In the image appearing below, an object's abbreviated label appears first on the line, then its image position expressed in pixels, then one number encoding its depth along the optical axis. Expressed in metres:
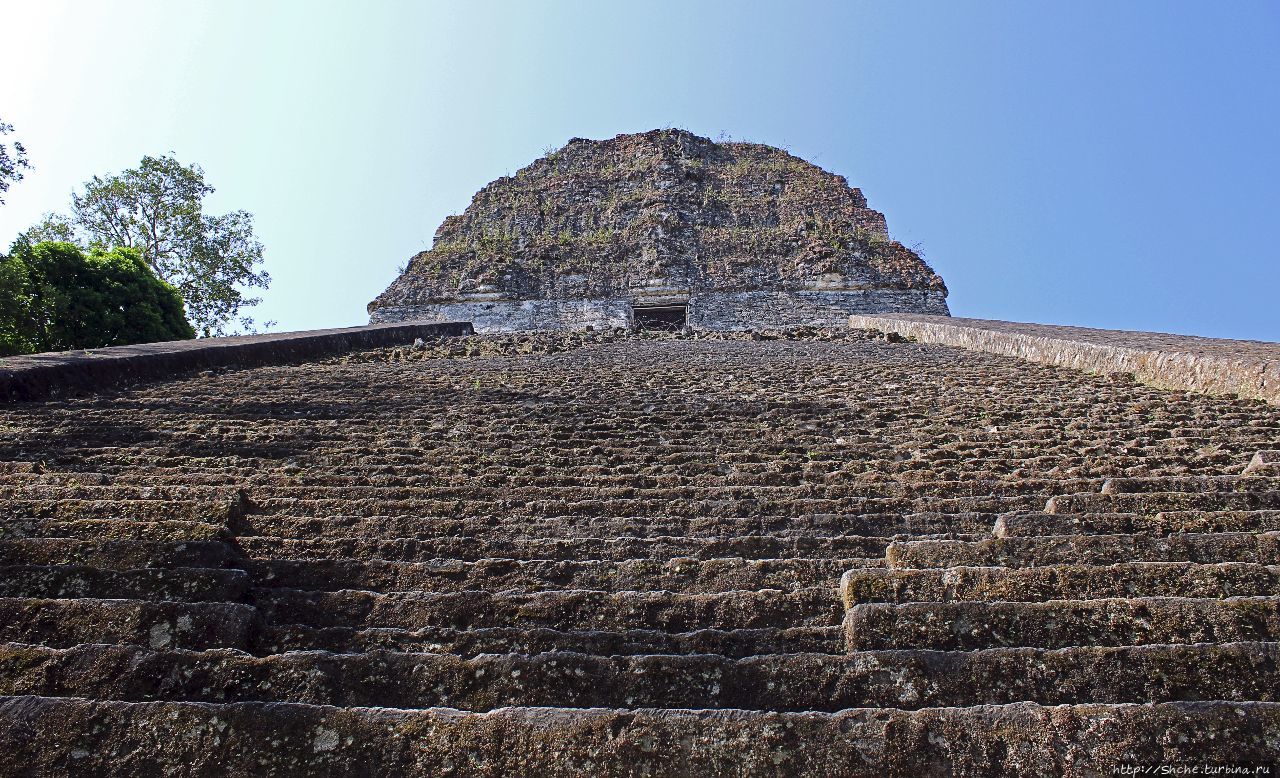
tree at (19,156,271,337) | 24.66
